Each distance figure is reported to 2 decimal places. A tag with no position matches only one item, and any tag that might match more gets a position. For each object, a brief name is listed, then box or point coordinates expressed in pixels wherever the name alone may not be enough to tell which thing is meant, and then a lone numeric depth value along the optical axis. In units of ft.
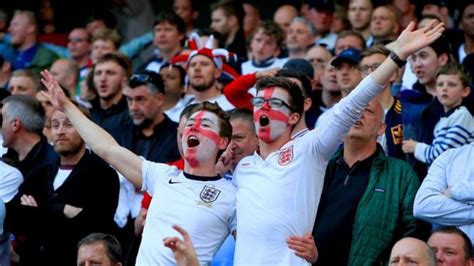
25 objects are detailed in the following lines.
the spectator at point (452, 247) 30.35
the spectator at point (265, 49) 45.70
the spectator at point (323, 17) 49.90
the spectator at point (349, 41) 43.71
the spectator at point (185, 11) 53.62
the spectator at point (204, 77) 41.47
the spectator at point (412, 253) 29.43
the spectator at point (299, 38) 46.98
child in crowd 35.60
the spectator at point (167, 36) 48.32
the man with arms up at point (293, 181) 28.55
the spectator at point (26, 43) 51.70
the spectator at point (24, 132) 37.45
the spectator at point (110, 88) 42.50
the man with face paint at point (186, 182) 30.01
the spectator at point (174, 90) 43.73
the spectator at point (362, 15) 47.49
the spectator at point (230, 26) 49.21
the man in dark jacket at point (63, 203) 34.35
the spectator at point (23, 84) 44.04
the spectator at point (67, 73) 46.65
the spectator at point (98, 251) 31.86
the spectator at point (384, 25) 44.96
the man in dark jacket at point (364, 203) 31.58
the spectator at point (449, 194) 30.99
